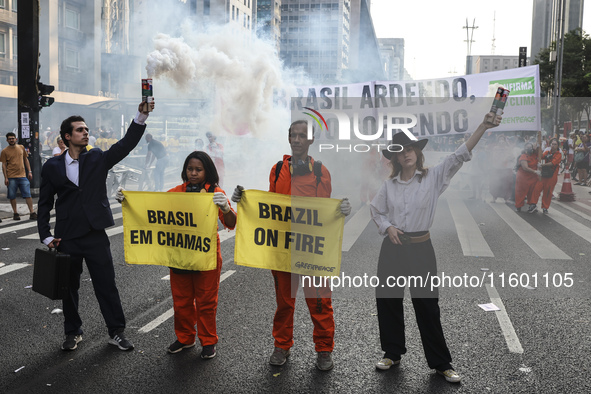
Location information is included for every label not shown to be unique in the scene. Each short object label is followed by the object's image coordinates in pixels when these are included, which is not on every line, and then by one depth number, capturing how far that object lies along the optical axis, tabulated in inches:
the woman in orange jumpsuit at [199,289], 179.3
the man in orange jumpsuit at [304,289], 171.0
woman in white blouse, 163.8
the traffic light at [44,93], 648.4
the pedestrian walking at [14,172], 477.1
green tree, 1503.4
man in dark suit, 182.5
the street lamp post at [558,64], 1076.3
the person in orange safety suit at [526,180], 534.9
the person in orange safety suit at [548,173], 536.1
